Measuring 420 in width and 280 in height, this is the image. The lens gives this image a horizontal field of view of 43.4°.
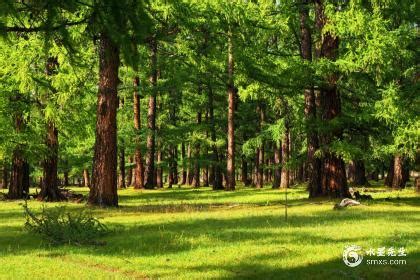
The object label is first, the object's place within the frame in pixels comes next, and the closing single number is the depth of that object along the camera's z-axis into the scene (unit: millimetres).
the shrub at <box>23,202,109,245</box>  10688
